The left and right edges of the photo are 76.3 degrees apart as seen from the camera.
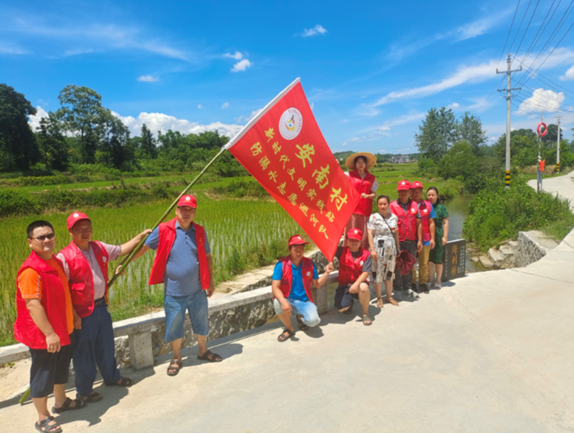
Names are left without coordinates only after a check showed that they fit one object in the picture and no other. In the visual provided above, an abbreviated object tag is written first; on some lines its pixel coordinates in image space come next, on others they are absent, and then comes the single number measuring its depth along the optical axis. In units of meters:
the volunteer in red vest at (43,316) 2.11
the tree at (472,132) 58.28
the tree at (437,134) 55.56
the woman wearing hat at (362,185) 4.25
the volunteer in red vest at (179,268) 2.84
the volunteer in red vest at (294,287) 3.40
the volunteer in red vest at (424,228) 4.37
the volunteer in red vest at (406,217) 4.29
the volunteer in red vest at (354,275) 3.73
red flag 3.06
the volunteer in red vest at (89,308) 2.43
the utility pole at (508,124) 16.88
